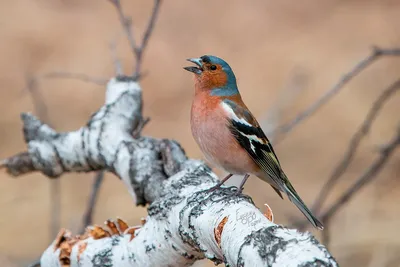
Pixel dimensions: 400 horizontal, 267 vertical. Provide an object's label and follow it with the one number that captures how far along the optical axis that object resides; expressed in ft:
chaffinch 19.48
